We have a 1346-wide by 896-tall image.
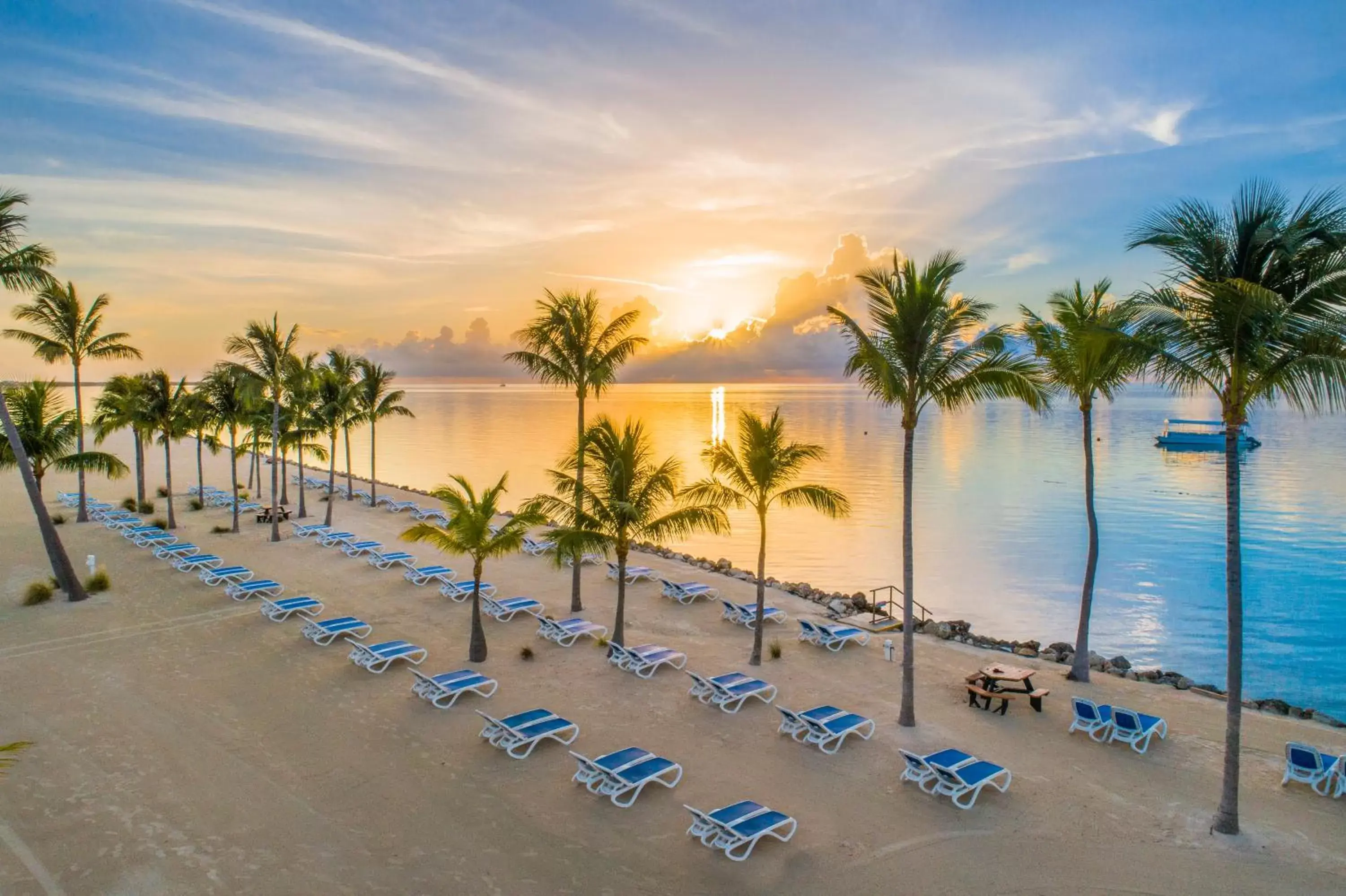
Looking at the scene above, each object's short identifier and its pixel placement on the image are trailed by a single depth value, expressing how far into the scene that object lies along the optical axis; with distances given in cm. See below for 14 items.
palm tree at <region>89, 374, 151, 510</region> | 2617
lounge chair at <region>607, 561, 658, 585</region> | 2055
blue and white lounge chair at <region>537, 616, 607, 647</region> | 1474
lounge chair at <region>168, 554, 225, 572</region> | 1959
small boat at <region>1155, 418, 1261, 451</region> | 7131
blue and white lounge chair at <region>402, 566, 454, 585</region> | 1919
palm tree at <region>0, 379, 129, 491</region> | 2069
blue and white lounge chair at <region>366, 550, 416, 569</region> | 2092
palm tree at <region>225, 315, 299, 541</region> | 2362
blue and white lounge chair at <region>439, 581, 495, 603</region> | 1777
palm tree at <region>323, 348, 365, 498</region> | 3156
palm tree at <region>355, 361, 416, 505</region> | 3164
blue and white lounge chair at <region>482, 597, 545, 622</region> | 1645
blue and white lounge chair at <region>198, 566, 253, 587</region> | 1802
